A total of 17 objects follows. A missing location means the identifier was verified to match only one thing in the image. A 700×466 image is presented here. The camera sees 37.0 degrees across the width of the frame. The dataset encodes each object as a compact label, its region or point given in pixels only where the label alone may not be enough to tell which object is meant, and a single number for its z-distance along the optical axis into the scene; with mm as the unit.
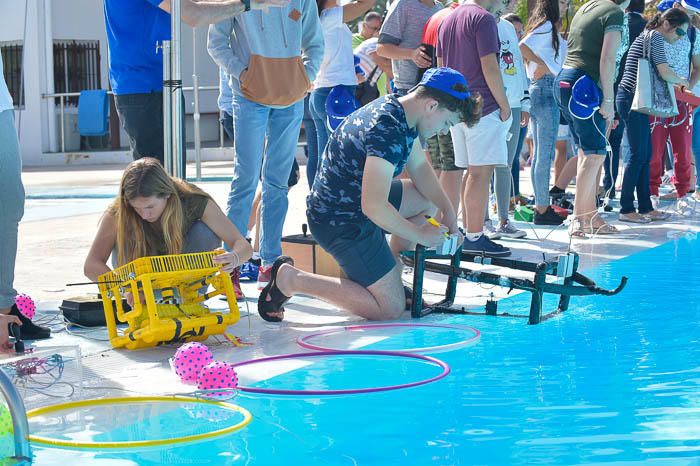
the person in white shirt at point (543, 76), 9117
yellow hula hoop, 3406
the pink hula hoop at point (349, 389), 3986
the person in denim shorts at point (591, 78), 7867
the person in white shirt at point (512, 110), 8070
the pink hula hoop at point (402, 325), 4633
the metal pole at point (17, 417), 2971
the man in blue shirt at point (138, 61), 5609
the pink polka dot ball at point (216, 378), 4027
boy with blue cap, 5016
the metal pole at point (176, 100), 5422
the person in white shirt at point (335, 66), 8242
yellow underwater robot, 4539
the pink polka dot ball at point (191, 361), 4102
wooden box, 6086
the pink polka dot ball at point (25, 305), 5016
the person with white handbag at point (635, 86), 8773
